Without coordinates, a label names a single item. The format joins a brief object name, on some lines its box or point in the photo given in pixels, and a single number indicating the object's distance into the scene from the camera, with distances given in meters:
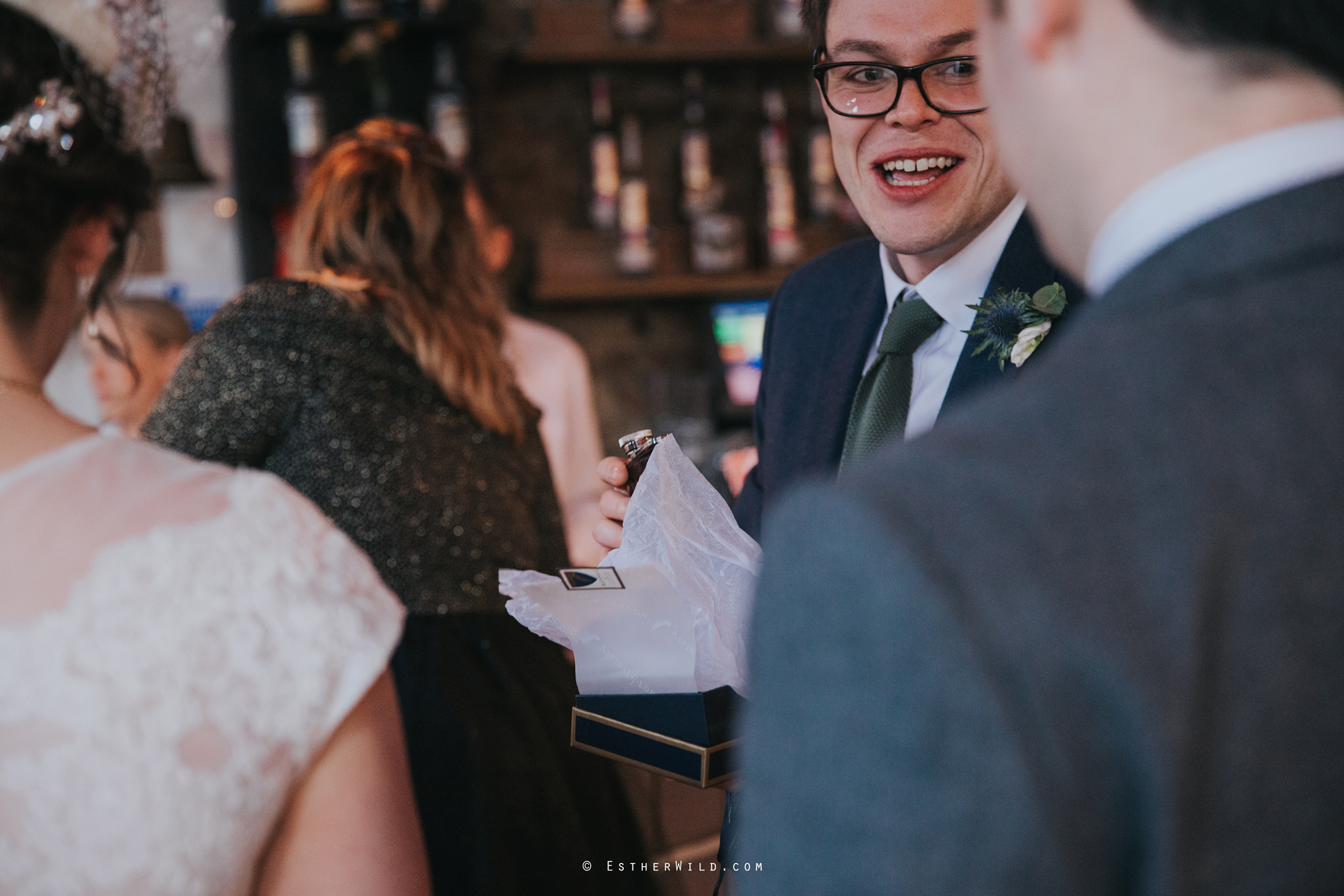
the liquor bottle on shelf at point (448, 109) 3.54
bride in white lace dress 0.89
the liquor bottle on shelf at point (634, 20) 3.68
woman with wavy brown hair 1.84
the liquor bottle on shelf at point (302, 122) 3.47
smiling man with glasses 1.36
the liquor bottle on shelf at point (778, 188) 3.90
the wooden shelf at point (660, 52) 3.64
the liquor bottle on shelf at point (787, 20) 3.79
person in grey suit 0.44
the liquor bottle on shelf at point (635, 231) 3.78
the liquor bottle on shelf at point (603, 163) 3.81
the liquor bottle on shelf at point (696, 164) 3.89
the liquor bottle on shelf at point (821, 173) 4.02
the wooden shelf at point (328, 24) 3.41
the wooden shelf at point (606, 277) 3.78
